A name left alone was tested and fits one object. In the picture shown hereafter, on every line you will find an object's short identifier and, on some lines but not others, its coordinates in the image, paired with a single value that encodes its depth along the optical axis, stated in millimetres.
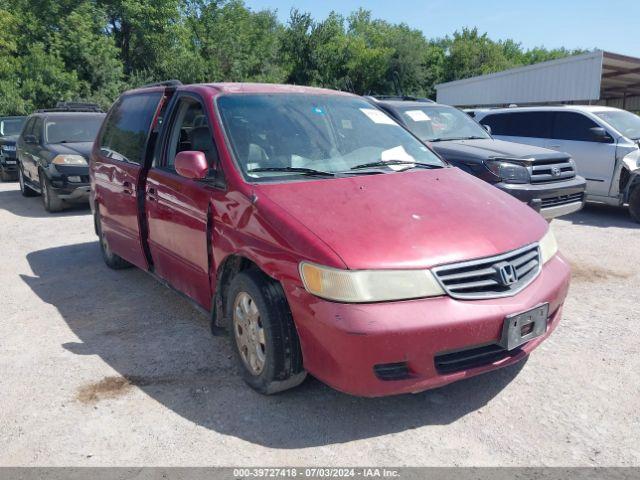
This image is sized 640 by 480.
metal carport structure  19375
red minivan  2783
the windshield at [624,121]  9016
